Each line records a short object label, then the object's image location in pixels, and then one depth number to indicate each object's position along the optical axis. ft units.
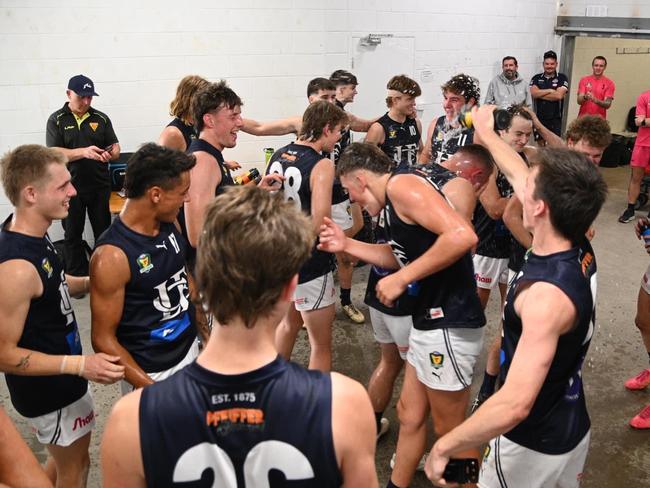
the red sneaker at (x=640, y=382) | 12.17
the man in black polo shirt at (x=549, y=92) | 28.60
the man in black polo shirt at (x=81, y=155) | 16.78
